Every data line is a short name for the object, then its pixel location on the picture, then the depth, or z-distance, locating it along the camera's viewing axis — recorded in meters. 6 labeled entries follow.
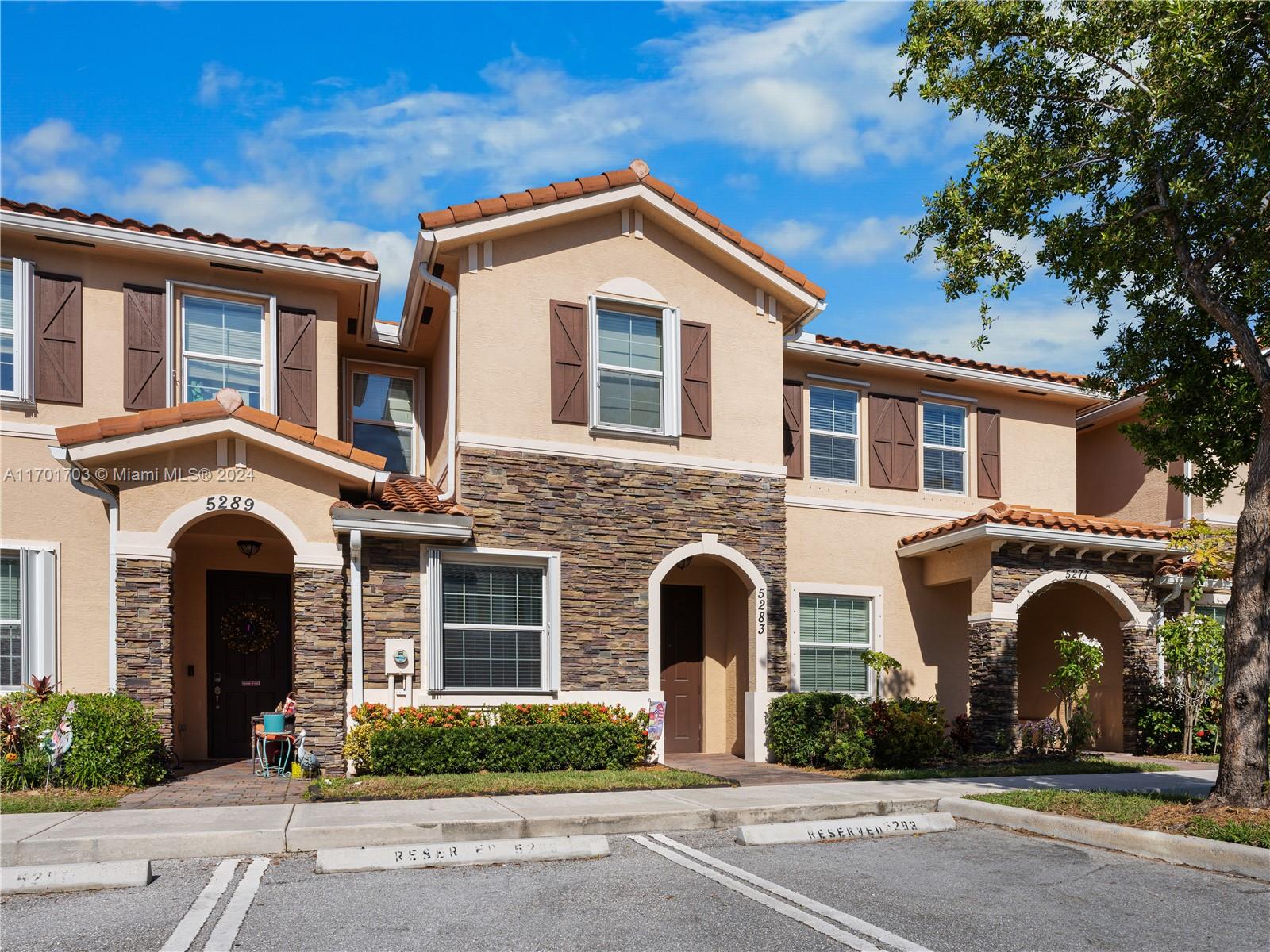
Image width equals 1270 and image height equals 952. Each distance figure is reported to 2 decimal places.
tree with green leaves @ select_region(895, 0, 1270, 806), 9.70
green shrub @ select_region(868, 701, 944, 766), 14.47
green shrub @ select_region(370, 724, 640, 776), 12.26
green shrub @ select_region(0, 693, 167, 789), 10.95
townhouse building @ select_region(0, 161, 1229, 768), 12.45
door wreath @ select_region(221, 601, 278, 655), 14.63
